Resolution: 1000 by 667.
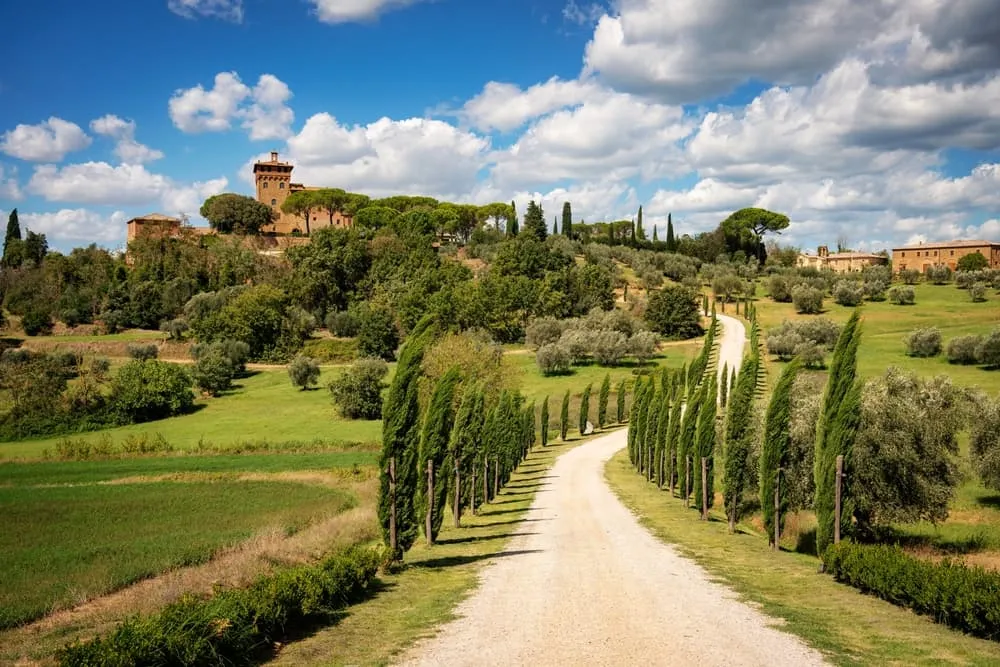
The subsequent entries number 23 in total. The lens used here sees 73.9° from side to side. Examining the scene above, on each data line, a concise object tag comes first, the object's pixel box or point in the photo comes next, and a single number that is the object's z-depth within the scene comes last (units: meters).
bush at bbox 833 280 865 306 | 102.56
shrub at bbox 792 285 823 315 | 97.56
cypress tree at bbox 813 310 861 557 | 17.25
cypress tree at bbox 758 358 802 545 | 19.83
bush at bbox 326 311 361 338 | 97.00
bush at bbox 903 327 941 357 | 65.38
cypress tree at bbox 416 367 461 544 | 19.28
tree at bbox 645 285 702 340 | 94.81
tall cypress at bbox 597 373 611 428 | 60.69
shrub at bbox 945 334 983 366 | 60.91
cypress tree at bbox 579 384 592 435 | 57.89
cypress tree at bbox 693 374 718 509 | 26.31
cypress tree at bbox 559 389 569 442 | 56.48
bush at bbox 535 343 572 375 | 75.12
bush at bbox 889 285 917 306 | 99.94
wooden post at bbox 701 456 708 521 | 24.65
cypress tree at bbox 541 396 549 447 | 56.00
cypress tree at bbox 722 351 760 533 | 23.27
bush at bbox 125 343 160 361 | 82.62
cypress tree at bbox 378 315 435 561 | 16.64
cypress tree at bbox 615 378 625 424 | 63.56
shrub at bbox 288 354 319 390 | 72.19
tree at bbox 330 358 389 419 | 61.62
